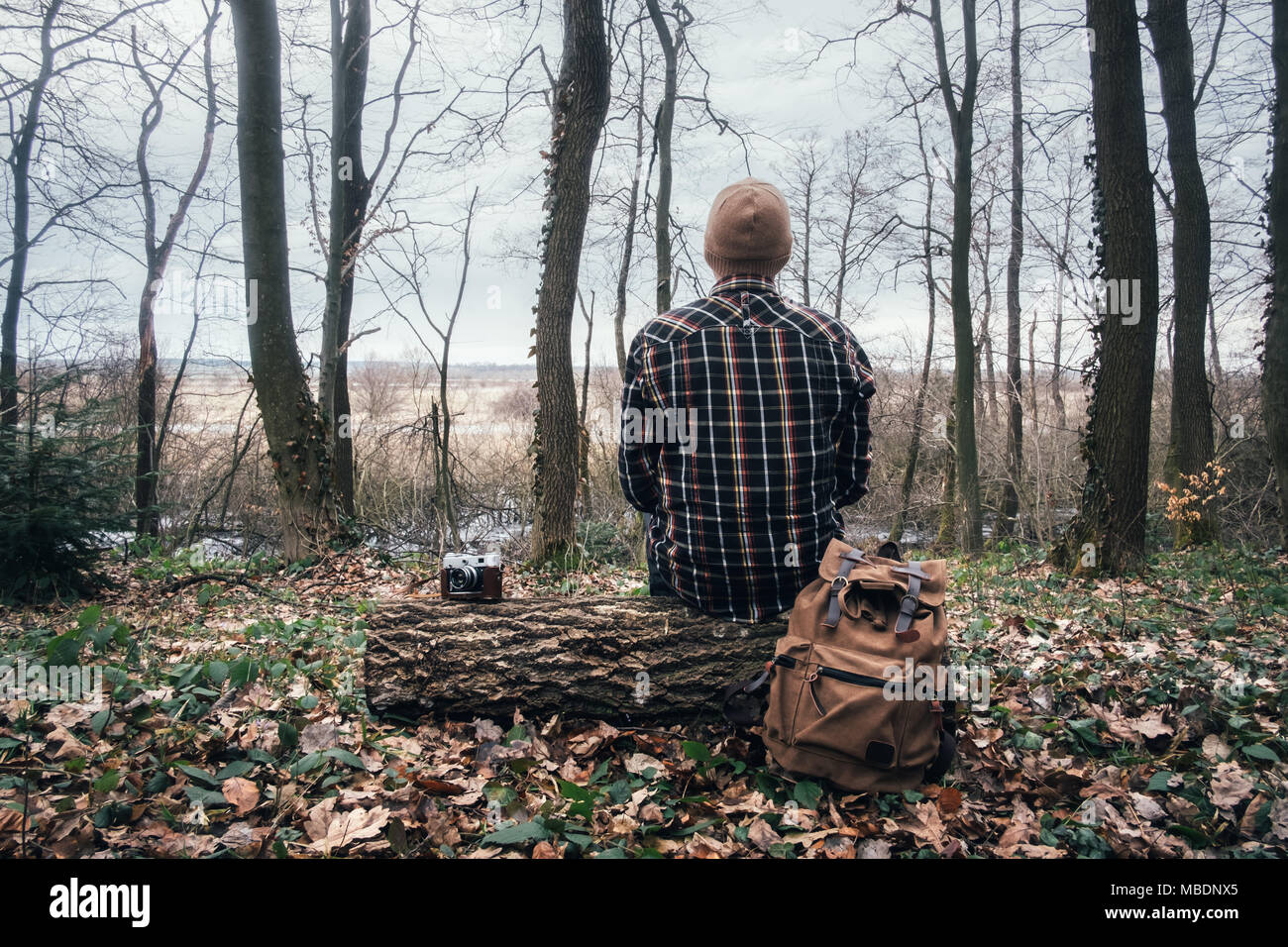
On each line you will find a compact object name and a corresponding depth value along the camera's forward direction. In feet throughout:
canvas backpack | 8.27
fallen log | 10.32
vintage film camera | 11.71
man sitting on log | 9.66
